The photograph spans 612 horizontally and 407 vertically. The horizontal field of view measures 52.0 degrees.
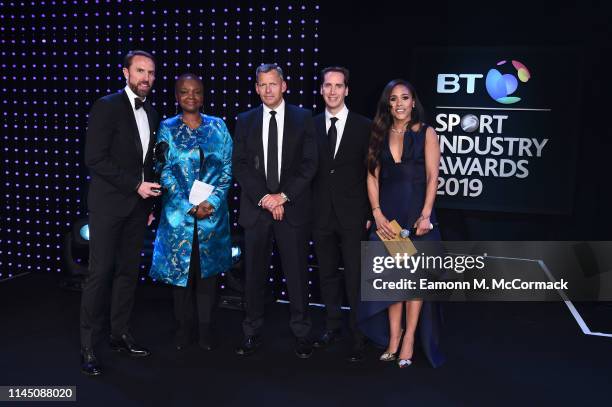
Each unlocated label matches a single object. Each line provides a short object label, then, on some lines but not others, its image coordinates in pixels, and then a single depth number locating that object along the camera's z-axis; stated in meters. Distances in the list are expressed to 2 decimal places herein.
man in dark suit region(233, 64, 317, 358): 3.62
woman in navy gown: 3.51
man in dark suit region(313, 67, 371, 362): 3.70
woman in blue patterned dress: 3.64
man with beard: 3.44
